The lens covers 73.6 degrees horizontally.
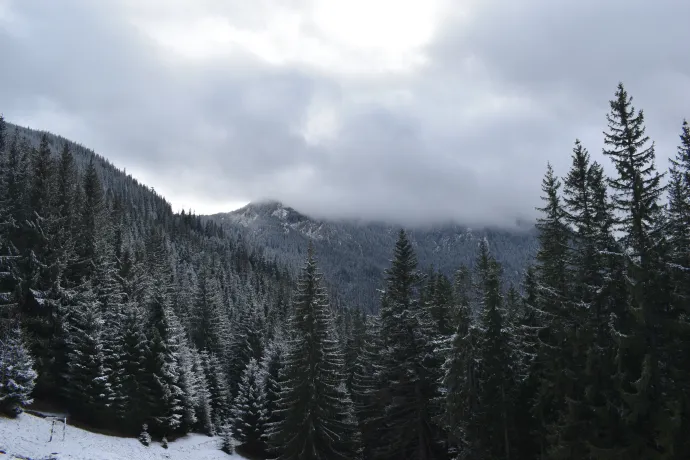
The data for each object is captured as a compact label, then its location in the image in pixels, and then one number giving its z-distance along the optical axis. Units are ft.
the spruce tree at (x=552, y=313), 83.66
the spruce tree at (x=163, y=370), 134.72
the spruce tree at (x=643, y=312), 62.69
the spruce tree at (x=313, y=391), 115.34
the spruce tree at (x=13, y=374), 91.91
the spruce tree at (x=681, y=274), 60.13
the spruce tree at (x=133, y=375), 126.52
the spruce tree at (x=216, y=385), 195.50
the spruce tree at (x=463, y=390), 92.84
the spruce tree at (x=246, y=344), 219.61
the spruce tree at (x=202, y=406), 171.63
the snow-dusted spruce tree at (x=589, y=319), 71.31
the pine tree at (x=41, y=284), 118.32
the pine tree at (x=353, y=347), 195.72
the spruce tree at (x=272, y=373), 154.51
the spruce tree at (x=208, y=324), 221.05
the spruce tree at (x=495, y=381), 94.22
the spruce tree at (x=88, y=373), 119.03
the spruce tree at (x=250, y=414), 154.81
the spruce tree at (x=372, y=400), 114.11
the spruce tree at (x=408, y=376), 104.53
